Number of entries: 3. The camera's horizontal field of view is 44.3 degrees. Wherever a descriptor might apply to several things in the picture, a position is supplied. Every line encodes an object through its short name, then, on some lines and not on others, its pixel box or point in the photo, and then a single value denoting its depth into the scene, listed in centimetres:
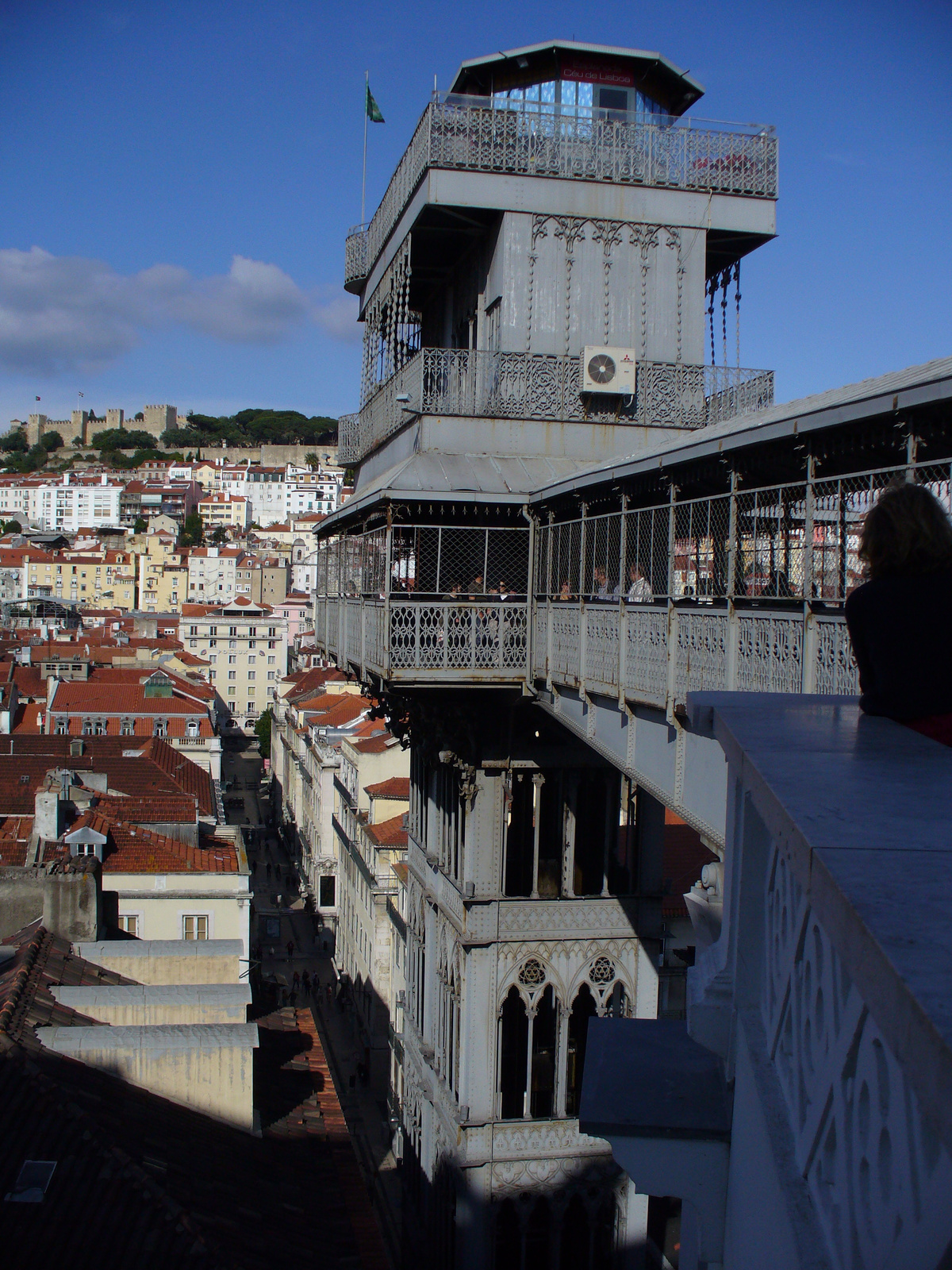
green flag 1764
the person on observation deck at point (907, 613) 305
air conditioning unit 1344
